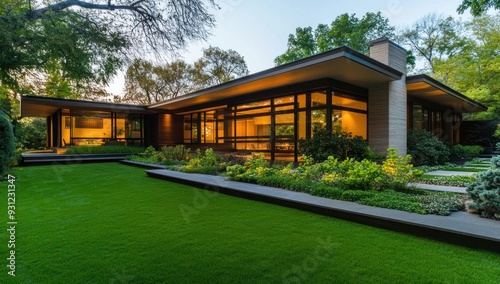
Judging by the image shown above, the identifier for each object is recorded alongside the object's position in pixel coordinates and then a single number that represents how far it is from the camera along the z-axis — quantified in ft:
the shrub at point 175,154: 39.73
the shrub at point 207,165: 28.25
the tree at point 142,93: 84.94
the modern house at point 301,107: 29.27
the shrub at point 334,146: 27.58
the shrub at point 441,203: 11.93
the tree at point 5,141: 21.81
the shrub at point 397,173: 16.39
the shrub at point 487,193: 11.12
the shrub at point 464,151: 42.50
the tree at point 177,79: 86.63
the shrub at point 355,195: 14.40
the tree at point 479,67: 61.34
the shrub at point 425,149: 33.42
